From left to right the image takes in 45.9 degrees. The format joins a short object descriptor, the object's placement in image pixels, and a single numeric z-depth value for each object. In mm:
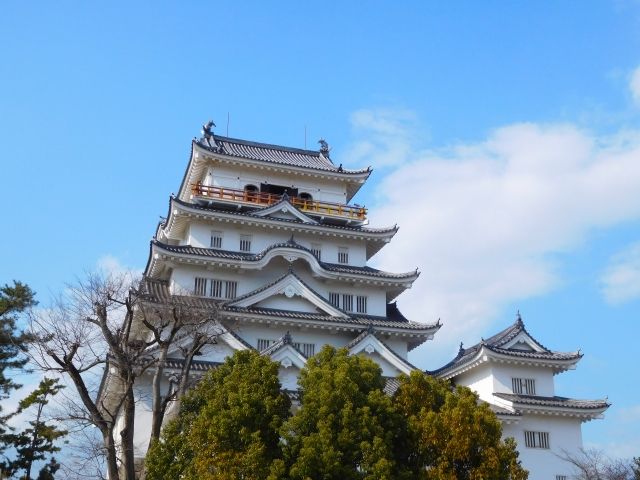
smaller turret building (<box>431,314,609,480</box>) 28656
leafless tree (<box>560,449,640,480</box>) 25609
